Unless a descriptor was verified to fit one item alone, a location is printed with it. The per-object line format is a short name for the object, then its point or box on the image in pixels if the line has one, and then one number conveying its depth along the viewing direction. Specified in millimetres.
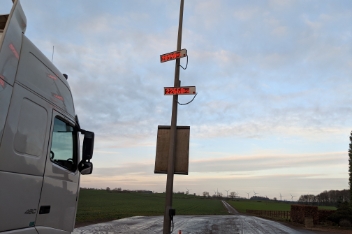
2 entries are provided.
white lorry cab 2816
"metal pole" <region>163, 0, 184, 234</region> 6836
